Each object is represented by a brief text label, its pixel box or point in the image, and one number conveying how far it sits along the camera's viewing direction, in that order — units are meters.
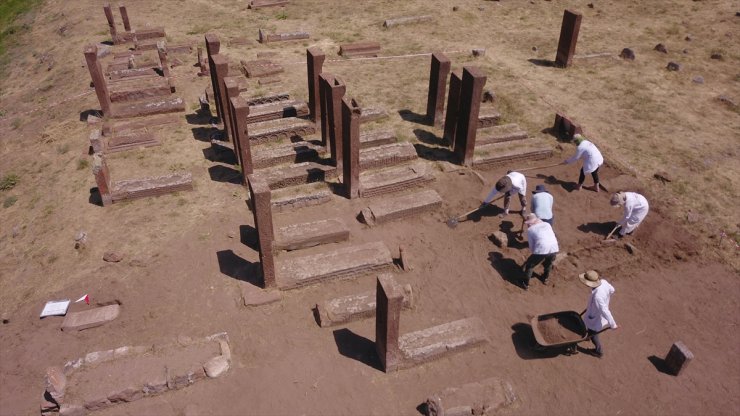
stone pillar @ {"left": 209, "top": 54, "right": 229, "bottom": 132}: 12.78
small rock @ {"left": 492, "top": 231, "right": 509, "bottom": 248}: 10.86
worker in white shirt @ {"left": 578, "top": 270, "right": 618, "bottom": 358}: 8.29
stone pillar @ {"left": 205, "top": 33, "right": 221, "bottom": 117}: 13.84
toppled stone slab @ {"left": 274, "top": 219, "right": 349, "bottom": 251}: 10.57
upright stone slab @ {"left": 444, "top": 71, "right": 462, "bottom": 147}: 13.16
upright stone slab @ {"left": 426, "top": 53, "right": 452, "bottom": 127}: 13.94
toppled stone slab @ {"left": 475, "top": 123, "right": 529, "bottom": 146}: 13.95
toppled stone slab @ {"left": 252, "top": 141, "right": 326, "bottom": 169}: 12.83
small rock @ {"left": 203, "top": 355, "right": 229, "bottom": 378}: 8.21
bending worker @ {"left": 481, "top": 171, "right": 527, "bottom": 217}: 10.92
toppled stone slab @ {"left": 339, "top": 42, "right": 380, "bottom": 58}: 18.77
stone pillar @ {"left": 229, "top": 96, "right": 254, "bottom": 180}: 11.20
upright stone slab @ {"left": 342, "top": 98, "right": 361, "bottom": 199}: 10.91
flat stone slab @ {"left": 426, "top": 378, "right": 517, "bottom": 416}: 7.61
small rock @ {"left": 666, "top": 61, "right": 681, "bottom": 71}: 17.90
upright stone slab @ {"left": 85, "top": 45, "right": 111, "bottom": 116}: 14.16
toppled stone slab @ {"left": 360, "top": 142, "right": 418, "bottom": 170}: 12.89
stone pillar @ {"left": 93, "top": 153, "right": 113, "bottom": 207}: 11.16
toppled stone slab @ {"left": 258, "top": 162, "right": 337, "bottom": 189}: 12.23
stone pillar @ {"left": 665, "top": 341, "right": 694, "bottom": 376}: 8.24
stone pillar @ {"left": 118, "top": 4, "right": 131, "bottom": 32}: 20.36
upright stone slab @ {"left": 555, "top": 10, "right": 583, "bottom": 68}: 17.55
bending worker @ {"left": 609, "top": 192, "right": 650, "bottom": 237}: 10.71
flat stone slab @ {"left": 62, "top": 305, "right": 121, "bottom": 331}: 9.00
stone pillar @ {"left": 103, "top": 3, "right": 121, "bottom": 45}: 20.09
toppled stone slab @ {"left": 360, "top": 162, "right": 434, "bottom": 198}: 12.14
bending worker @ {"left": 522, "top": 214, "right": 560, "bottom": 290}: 9.45
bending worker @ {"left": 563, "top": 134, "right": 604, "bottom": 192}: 12.02
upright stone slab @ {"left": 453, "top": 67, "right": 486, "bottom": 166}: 12.16
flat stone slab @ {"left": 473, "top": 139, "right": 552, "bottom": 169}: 13.27
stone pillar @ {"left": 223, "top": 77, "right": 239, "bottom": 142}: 11.94
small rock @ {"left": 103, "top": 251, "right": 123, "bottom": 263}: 10.27
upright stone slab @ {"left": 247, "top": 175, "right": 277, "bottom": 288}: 8.71
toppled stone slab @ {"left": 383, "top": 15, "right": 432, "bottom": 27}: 21.12
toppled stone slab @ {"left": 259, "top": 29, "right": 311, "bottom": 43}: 19.95
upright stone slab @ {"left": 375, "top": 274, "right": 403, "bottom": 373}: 7.48
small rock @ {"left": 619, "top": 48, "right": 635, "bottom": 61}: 18.62
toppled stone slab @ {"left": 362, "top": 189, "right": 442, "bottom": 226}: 11.38
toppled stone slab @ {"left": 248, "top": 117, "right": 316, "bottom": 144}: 13.73
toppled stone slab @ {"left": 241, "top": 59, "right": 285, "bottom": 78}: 17.22
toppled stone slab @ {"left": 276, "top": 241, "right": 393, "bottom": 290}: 9.75
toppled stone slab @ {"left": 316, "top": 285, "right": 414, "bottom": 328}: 9.07
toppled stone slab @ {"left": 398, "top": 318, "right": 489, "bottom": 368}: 8.44
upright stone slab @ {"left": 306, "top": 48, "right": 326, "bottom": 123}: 13.14
